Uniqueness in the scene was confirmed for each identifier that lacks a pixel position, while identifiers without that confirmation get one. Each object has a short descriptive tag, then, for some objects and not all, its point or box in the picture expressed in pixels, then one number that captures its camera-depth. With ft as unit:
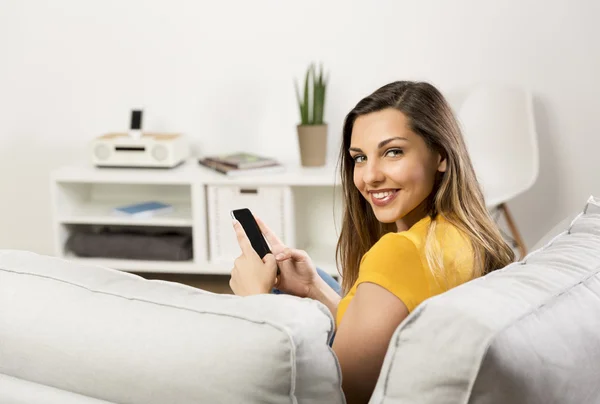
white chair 11.85
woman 3.89
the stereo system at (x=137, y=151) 12.39
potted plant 11.97
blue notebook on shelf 12.47
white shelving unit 11.97
